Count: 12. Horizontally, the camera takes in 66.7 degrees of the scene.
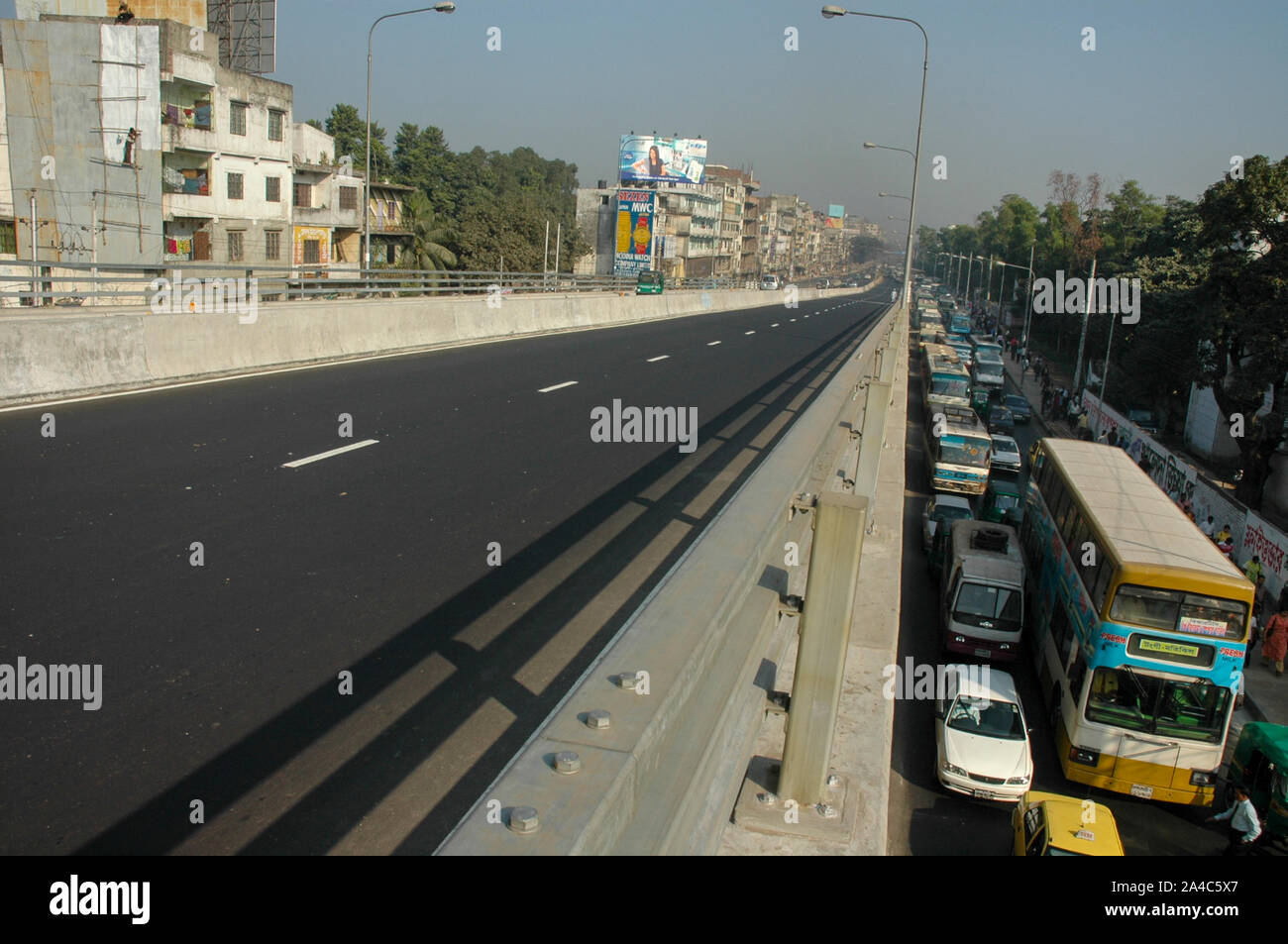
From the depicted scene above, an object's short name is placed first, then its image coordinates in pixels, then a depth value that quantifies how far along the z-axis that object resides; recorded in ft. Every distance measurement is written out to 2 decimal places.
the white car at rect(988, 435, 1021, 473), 110.83
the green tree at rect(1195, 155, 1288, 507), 107.55
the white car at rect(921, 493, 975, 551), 83.68
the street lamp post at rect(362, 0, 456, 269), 101.91
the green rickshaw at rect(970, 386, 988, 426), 158.10
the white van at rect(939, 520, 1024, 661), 60.39
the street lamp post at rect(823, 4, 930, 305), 102.99
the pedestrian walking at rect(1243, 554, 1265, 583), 70.73
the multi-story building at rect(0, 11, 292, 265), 115.75
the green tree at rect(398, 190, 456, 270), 192.24
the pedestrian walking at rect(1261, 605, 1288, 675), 63.77
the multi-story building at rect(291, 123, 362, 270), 167.73
